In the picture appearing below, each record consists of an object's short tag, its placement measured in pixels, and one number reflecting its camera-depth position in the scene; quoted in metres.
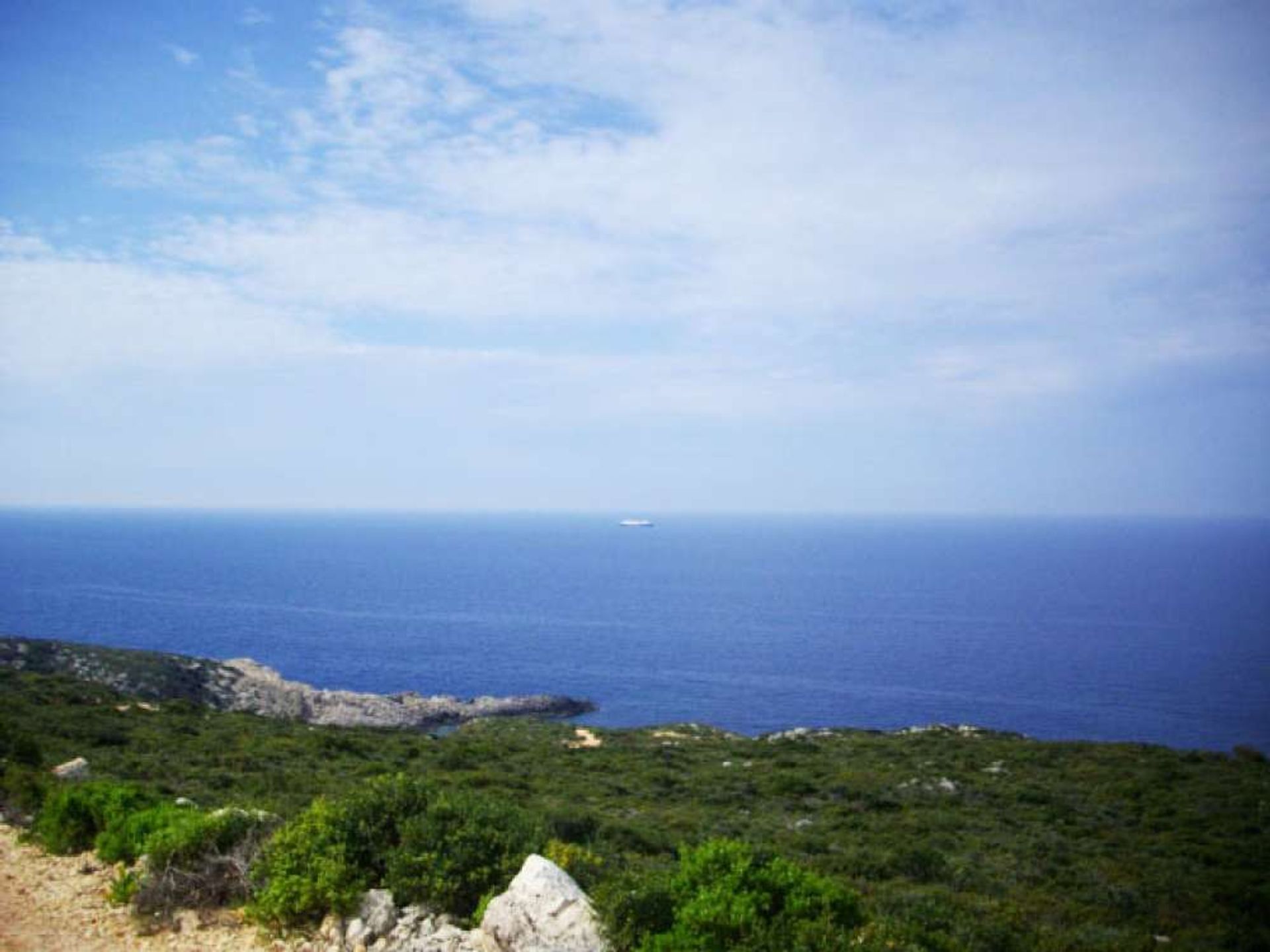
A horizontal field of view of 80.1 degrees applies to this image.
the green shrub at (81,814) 10.48
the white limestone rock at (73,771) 14.03
